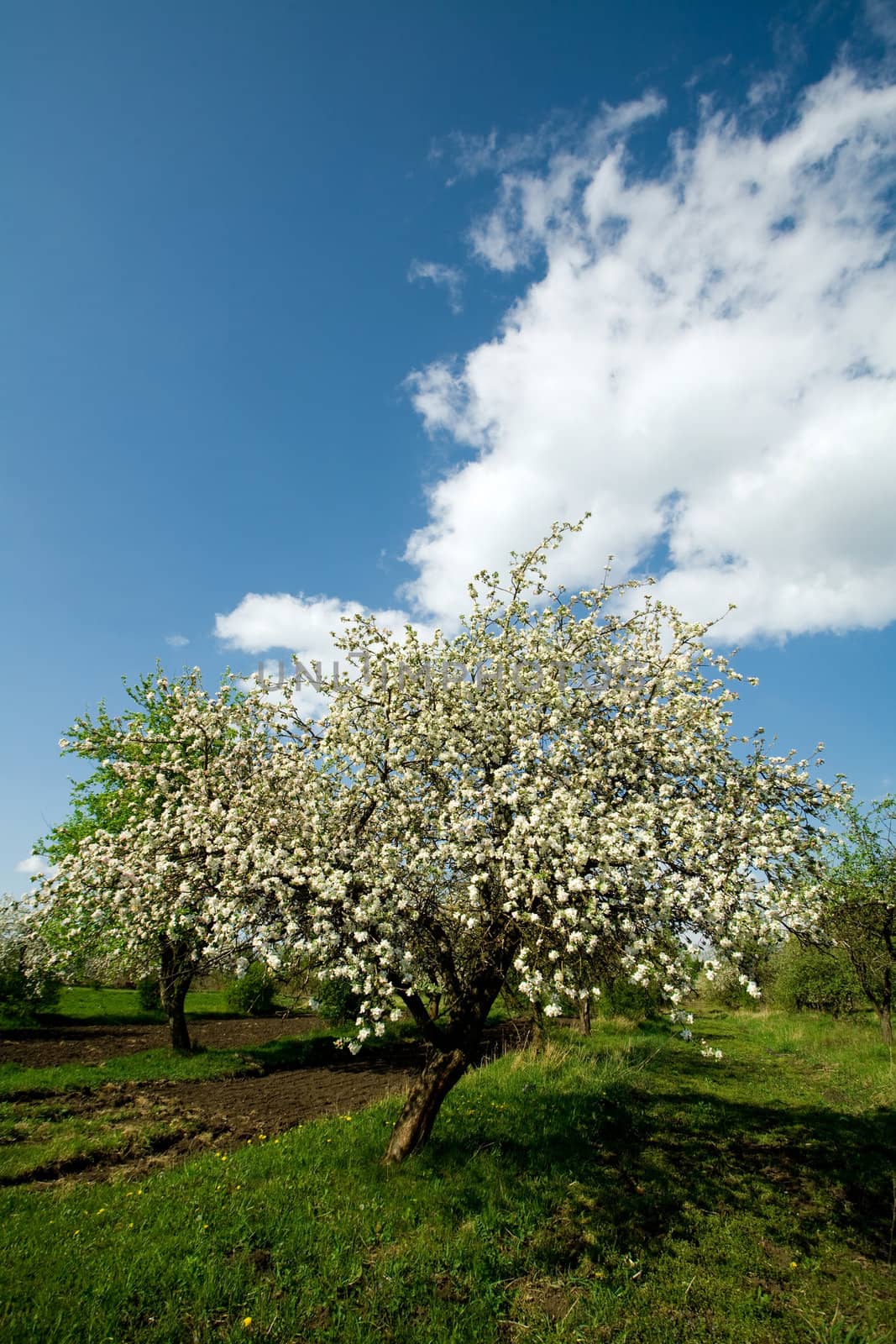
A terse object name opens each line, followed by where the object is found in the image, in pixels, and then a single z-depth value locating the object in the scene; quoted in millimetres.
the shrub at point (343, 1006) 21617
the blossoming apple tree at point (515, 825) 8281
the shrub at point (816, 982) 32281
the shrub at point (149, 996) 36475
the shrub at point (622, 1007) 30303
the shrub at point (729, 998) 49788
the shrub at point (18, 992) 28312
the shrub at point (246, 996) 34531
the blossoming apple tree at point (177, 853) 9164
